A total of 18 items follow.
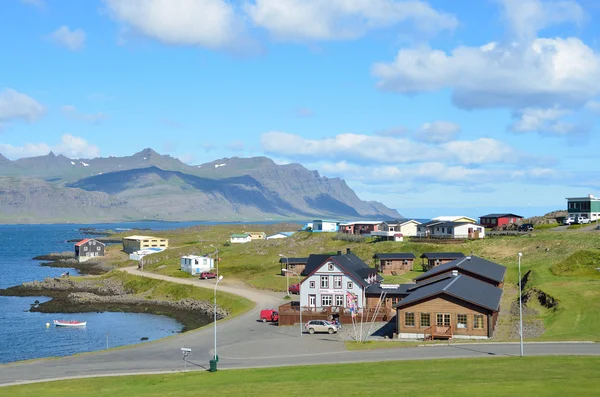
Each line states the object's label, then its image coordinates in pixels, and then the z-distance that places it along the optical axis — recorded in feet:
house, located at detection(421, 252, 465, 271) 367.66
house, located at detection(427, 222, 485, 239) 439.63
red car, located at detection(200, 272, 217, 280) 421.59
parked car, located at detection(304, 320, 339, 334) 235.61
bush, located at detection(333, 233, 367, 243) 509.76
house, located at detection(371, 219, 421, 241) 491.26
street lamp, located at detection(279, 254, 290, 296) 337.74
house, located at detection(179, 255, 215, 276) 449.48
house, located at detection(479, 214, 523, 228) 540.93
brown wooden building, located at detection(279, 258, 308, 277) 398.42
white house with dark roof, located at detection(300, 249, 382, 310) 278.26
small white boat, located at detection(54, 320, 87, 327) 305.32
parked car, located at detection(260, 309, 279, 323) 264.52
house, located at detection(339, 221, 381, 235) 572.83
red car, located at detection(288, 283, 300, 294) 344.30
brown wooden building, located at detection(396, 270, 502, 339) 210.79
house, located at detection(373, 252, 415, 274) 379.35
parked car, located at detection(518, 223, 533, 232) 478.67
